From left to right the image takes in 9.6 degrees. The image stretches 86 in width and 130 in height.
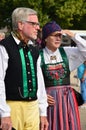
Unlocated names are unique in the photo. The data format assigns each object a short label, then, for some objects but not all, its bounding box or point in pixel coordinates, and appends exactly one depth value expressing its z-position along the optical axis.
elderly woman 4.98
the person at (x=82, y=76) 10.23
